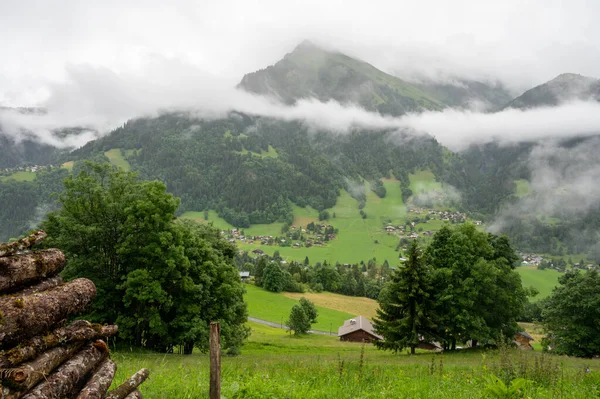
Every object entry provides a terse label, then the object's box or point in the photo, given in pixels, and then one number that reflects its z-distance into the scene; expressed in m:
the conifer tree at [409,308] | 33.09
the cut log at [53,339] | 5.25
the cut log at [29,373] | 4.98
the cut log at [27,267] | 6.26
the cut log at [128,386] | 6.45
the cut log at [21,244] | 6.54
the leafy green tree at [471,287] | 33.91
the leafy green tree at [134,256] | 27.22
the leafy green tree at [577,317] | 38.53
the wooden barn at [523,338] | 80.81
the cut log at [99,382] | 5.85
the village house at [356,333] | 79.06
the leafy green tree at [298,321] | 77.06
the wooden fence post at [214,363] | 7.80
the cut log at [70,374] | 5.46
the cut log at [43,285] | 6.57
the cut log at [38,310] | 5.36
